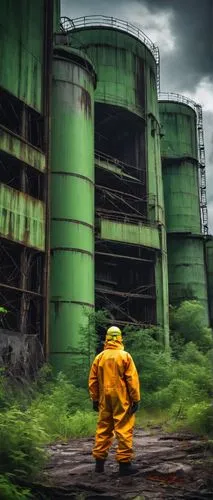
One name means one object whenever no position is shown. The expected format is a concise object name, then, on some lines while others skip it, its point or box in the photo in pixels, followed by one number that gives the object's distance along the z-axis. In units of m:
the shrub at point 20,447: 5.44
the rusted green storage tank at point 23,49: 19.09
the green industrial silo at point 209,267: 38.72
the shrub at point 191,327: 30.52
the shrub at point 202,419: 9.73
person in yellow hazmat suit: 6.23
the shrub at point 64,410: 10.92
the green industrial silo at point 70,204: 20.73
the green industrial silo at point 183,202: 35.53
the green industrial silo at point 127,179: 26.31
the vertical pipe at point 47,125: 19.77
